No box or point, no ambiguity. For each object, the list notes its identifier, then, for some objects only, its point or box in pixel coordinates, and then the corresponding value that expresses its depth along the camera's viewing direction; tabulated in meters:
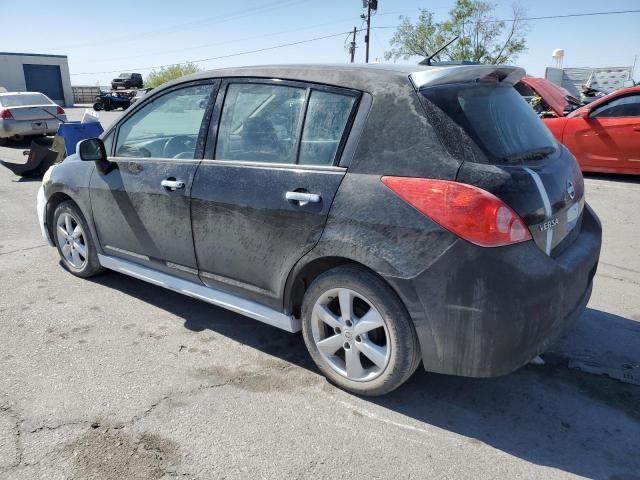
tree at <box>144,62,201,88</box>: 65.78
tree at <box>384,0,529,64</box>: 45.72
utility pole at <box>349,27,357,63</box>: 44.72
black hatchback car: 2.35
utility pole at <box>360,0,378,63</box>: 38.82
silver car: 13.89
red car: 8.58
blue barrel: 8.74
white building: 42.16
